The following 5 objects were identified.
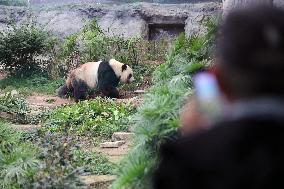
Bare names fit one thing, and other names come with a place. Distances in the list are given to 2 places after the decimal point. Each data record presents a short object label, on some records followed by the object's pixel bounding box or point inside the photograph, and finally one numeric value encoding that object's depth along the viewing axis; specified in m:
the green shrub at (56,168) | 7.21
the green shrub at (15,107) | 15.77
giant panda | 20.42
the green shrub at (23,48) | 23.67
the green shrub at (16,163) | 7.89
